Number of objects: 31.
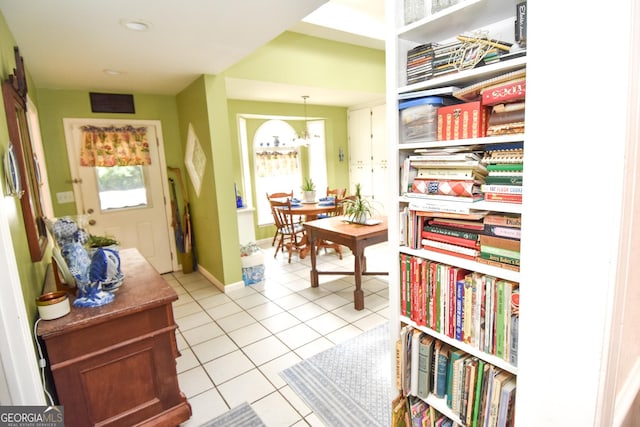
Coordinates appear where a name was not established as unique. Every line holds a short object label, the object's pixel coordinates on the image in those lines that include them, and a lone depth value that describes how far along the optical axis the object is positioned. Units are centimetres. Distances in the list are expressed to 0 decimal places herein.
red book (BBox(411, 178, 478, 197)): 123
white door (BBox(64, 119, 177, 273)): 372
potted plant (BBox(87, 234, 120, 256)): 197
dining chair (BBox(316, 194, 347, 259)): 467
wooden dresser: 151
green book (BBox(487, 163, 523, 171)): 111
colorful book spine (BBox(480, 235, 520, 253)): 113
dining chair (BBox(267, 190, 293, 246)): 549
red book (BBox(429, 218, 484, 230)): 126
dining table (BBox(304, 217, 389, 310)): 306
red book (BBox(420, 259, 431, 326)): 142
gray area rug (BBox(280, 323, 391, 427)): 190
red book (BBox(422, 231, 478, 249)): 128
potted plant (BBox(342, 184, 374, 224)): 343
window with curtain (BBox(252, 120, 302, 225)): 573
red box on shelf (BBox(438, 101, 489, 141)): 119
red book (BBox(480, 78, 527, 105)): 105
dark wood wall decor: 367
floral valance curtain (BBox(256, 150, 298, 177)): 576
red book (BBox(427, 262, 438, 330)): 138
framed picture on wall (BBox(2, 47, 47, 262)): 151
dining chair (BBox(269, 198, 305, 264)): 469
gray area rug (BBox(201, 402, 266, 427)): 186
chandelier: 517
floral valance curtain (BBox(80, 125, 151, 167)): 364
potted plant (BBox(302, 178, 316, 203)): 513
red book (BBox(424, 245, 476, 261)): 129
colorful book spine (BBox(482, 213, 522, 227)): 114
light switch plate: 363
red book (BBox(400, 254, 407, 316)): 150
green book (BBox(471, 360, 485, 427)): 127
